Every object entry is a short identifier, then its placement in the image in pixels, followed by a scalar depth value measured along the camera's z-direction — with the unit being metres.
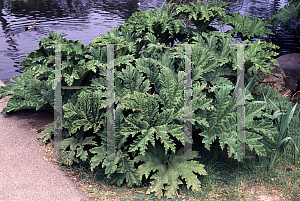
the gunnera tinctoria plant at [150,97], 3.09
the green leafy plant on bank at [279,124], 3.35
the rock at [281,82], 4.98
